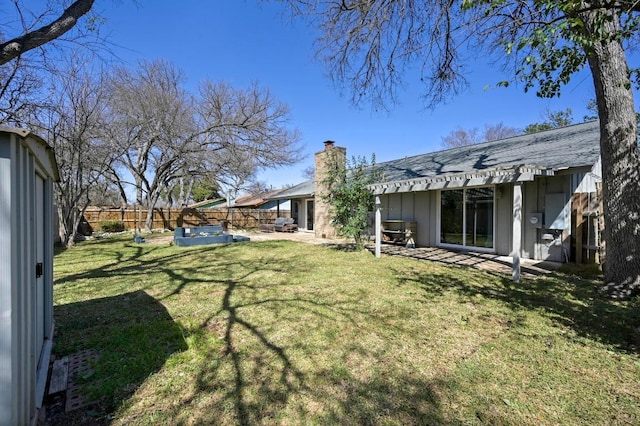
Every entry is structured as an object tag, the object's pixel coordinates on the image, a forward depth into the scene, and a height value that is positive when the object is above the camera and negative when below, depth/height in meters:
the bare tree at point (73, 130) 10.72 +2.92
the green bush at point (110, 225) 18.08 -0.82
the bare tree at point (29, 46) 4.02 +3.04
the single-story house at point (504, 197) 6.95 +0.36
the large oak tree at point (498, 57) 3.83 +2.99
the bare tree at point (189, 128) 17.20 +4.96
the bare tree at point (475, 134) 30.27 +7.64
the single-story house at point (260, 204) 27.83 +0.60
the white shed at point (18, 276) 1.72 -0.40
